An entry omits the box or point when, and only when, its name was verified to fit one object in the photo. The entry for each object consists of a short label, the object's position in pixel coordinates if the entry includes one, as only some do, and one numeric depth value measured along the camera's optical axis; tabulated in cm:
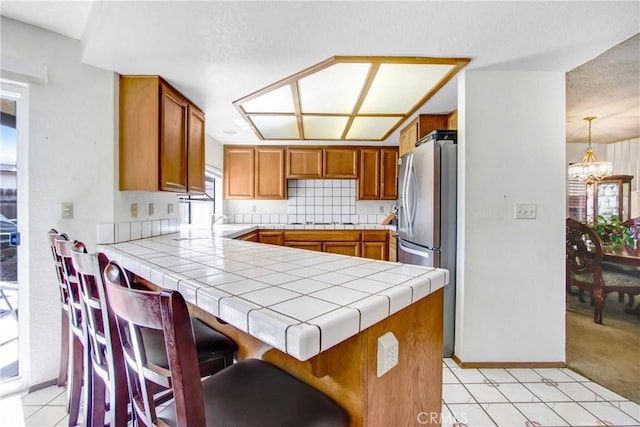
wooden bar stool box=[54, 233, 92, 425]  103
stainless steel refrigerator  200
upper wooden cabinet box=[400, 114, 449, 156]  265
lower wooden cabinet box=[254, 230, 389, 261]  380
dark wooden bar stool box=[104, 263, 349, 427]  50
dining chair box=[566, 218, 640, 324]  261
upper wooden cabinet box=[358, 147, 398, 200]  402
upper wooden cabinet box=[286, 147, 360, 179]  399
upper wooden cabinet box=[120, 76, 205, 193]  186
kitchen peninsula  62
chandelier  359
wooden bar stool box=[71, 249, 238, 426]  78
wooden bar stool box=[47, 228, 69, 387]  123
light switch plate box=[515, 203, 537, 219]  192
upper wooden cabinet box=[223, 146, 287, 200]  397
